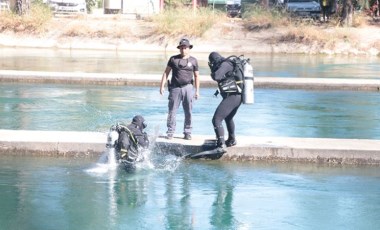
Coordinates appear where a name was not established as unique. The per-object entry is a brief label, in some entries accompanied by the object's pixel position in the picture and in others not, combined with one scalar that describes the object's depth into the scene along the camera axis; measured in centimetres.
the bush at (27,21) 3975
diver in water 1127
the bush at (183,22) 3884
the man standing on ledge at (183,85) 1270
